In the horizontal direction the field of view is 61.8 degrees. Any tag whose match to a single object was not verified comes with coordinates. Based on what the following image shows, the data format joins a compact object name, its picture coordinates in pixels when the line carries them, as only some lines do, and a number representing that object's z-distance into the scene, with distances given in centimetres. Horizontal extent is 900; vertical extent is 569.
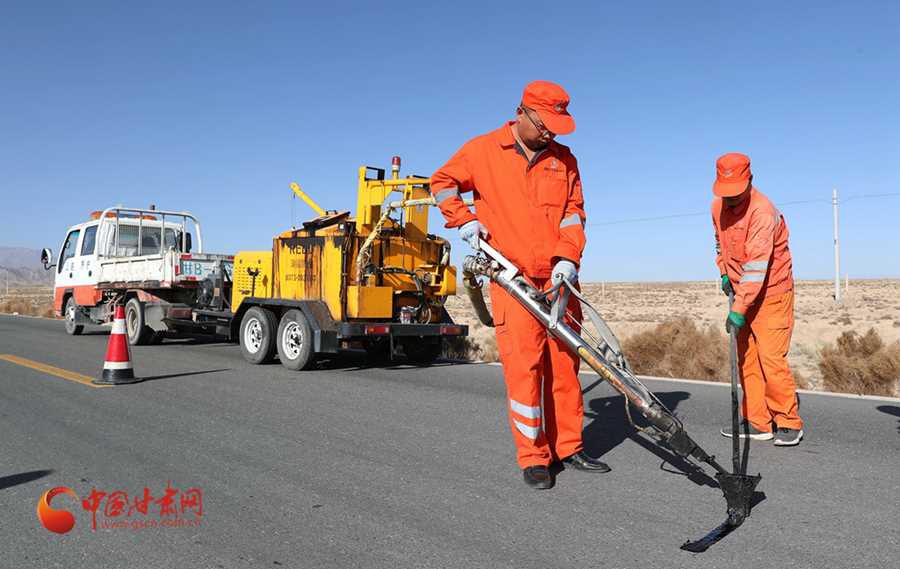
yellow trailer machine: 925
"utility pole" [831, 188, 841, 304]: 3519
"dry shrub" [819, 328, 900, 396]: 795
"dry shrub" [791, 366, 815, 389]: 848
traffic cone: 808
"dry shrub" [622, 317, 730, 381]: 938
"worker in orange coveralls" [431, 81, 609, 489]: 411
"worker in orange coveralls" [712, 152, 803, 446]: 497
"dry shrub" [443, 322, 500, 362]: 1169
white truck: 1283
